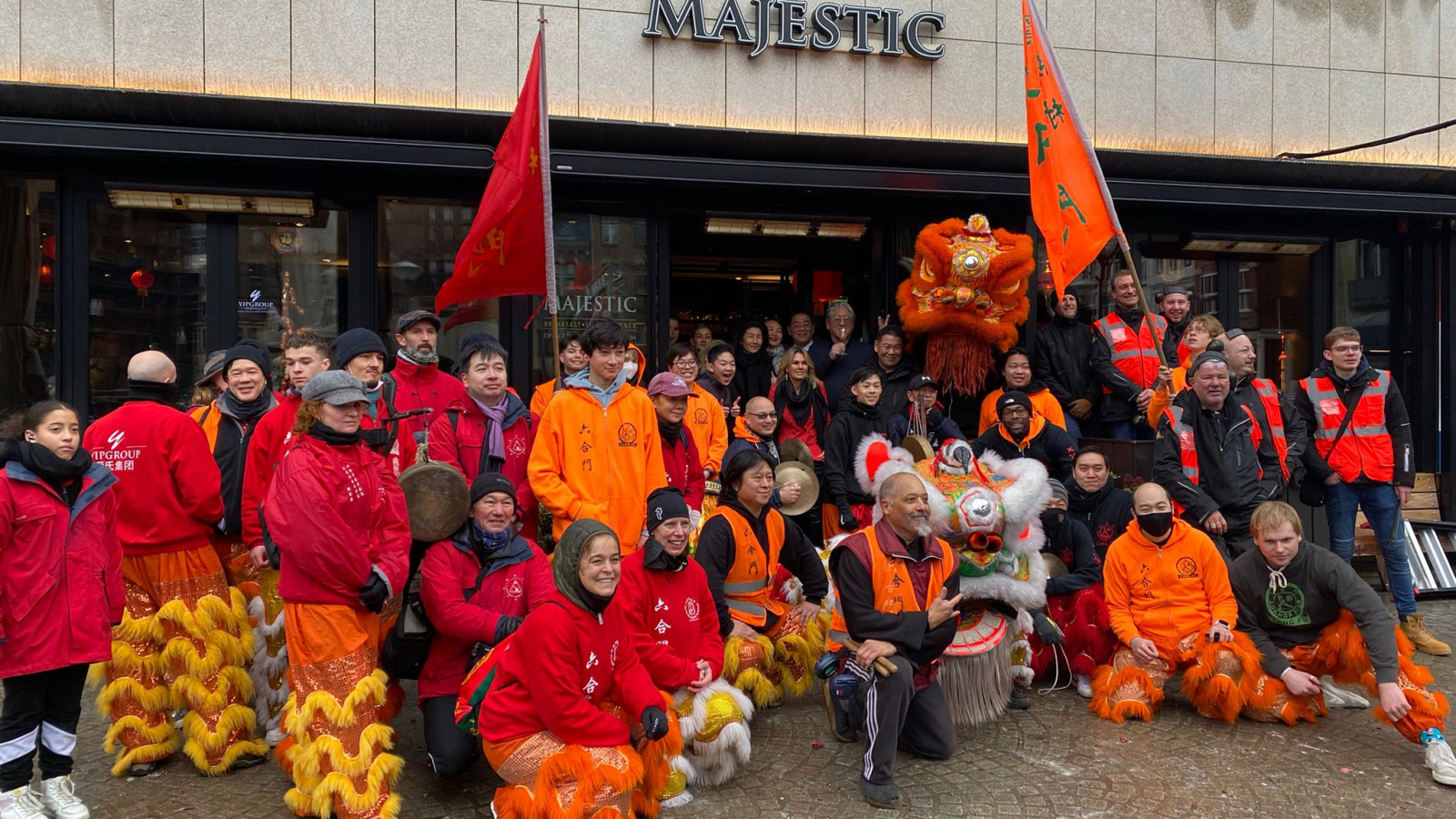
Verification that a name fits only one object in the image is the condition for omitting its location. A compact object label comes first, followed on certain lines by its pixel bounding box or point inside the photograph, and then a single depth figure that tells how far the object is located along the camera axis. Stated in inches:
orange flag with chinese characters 256.5
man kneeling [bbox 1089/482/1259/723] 199.6
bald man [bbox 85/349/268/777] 173.8
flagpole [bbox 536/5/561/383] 229.1
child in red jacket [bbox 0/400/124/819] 151.6
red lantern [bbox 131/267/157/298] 305.6
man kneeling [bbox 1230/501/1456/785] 187.5
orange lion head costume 297.4
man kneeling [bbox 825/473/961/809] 169.5
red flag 236.8
